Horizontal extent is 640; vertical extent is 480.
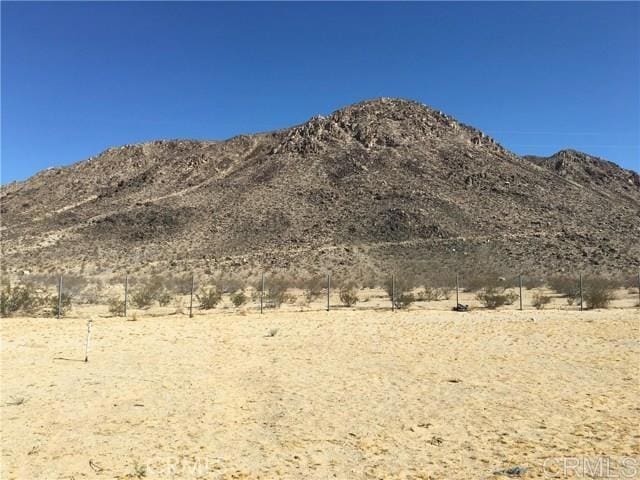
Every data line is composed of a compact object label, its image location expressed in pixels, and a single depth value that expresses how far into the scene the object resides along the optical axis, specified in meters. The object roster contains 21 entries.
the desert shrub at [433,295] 31.24
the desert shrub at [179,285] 33.72
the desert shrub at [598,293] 27.05
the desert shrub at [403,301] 27.29
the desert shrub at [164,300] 27.73
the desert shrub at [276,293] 28.22
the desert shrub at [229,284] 35.45
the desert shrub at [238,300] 27.30
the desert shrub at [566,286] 30.99
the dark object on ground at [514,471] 6.38
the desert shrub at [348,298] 28.41
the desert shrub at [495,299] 27.72
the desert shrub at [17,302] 22.93
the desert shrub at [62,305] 23.52
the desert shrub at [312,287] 31.73
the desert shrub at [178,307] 24.78
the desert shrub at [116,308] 23.81
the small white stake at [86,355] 13.63
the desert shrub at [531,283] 38.02
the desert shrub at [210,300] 26.80
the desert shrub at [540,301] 27.11
